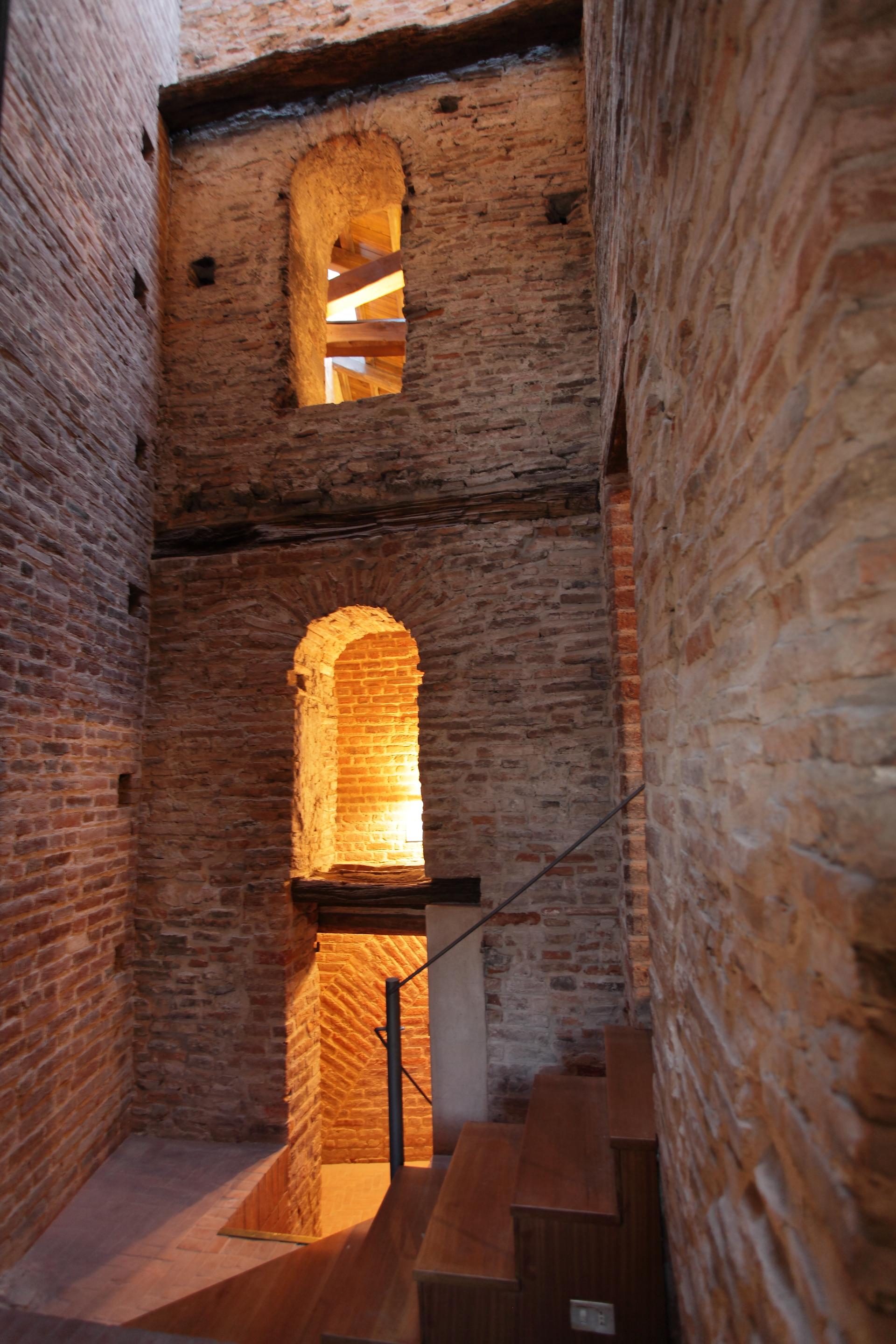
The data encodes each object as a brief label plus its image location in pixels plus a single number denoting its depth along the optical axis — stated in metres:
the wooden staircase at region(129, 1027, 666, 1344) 2.15
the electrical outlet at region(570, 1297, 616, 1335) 2.13
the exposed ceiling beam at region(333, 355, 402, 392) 10.02
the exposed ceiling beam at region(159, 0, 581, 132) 4.79
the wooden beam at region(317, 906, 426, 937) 4.39
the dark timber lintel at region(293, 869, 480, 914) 4.16
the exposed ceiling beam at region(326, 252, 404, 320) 7.52
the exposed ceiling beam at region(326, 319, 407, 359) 7.74
